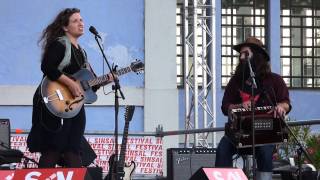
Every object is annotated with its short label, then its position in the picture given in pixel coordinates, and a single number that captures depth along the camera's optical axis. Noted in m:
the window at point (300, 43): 28.04
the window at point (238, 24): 27.60
